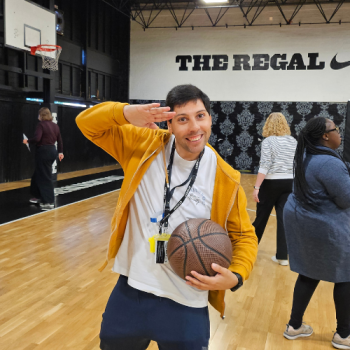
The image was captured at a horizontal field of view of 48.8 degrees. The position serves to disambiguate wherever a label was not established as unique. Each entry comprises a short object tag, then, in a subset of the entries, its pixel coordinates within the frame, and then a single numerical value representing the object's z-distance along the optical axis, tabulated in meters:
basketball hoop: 8.72
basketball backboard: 8.05
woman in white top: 4.16
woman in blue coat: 2.51
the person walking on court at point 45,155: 6.81
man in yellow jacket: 1.54
